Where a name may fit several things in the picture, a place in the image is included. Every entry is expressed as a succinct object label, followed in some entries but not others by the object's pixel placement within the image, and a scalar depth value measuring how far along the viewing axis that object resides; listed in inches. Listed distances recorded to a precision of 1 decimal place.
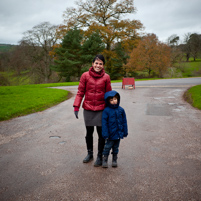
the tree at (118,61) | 1305.4
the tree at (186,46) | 2174.7
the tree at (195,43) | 2098.7
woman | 115.6
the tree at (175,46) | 1667.4
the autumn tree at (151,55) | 1103.6
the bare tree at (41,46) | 1204.5
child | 110.7
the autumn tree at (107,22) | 1181.7
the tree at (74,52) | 1149.1
